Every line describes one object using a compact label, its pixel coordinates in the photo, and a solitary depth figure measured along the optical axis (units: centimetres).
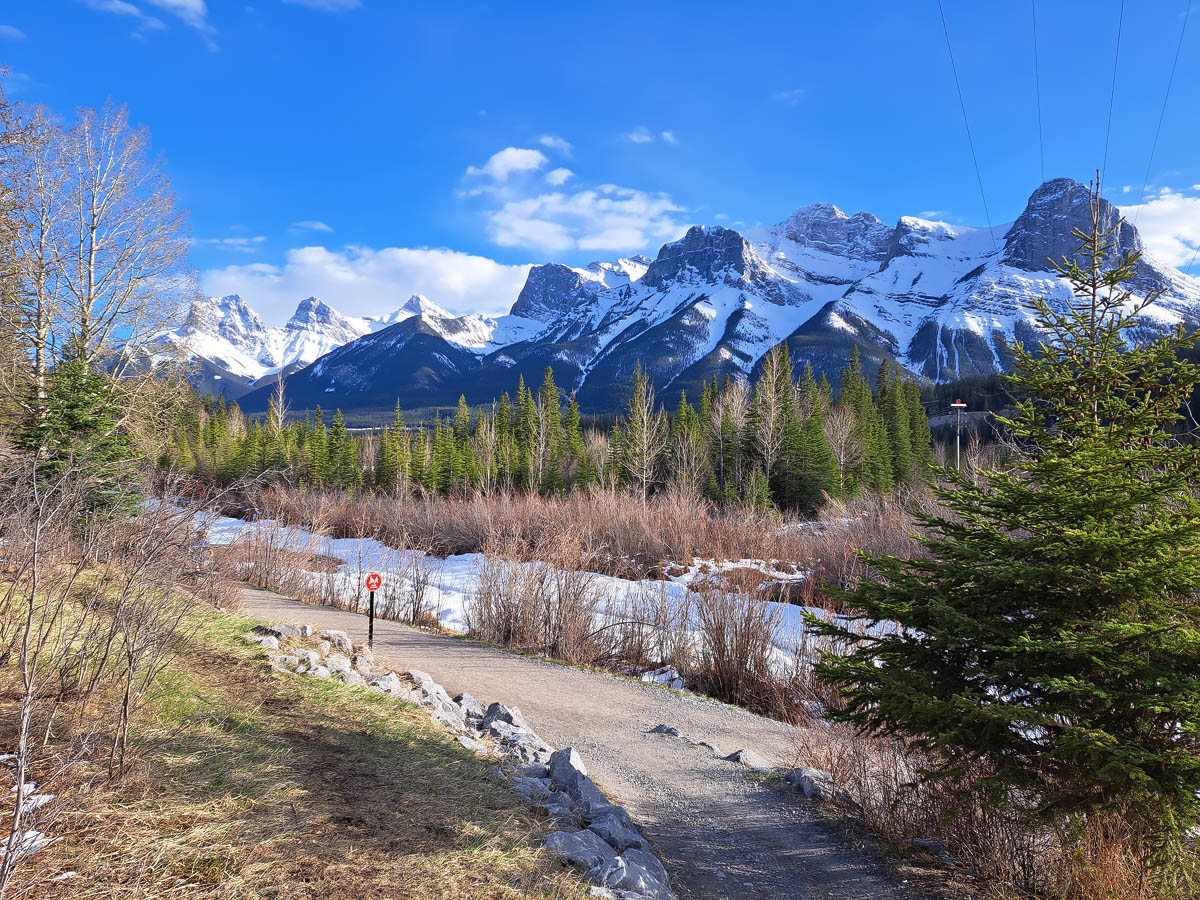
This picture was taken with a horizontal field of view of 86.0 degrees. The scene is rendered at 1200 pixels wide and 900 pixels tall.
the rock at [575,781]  452
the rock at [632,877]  348
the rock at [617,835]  402
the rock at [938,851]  428
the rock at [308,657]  671
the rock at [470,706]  684
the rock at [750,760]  624
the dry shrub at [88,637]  338
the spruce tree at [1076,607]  320
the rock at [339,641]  811
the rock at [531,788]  454
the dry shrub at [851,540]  1527
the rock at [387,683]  662
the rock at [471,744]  541
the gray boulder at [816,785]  549
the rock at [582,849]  360
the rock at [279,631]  766
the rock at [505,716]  647
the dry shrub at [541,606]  1085
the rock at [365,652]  810
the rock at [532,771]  502
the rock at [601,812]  432
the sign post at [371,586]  952
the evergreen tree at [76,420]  1158
